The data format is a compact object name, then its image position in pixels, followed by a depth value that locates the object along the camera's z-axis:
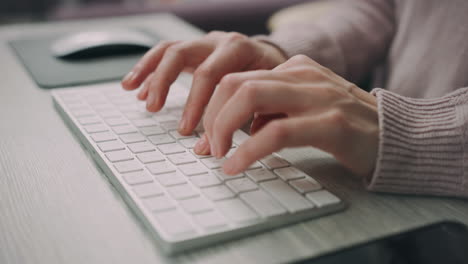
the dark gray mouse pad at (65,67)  0.74
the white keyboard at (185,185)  0.38
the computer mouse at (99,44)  0.84
